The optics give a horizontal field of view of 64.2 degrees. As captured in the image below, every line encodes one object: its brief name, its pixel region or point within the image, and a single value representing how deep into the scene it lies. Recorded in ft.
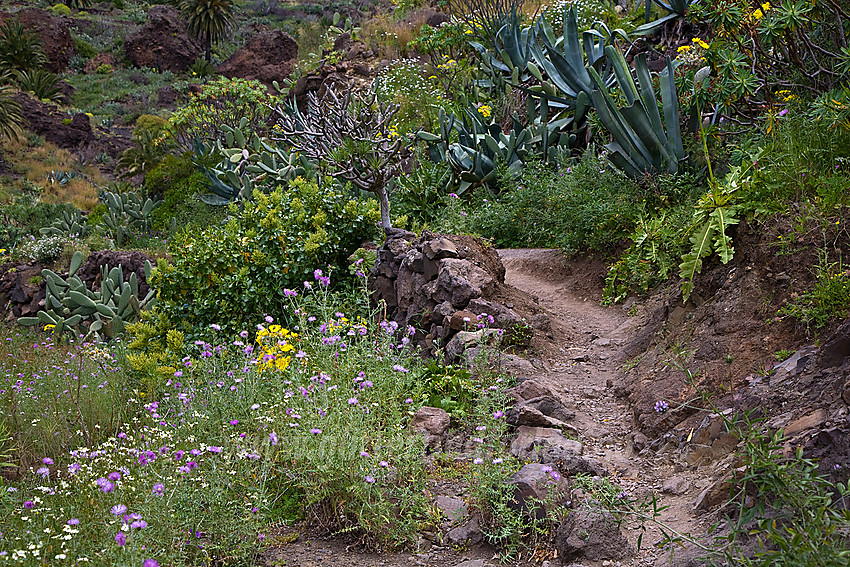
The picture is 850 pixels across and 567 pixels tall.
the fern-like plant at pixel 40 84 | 90.02
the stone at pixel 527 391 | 13.09
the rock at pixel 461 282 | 16.84
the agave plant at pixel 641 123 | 21.22
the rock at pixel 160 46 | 111.55
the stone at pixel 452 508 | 10.11
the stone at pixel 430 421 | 12.60
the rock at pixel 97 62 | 111.45
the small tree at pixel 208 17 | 113.60
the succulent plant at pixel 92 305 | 28.37
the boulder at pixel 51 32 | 104.47
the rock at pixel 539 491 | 9.27
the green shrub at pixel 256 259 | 20.83
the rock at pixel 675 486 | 9.76
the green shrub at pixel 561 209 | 21.38
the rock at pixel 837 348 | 9.10
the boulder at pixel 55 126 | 79.45
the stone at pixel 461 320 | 15.93
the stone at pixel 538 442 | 10.87
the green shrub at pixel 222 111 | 59.82
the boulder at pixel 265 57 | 81.66
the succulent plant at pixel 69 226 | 40.26
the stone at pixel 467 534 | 9.59
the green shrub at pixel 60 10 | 126.37
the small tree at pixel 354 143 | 21.02
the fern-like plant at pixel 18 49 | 94.89
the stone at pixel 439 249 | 18.08
